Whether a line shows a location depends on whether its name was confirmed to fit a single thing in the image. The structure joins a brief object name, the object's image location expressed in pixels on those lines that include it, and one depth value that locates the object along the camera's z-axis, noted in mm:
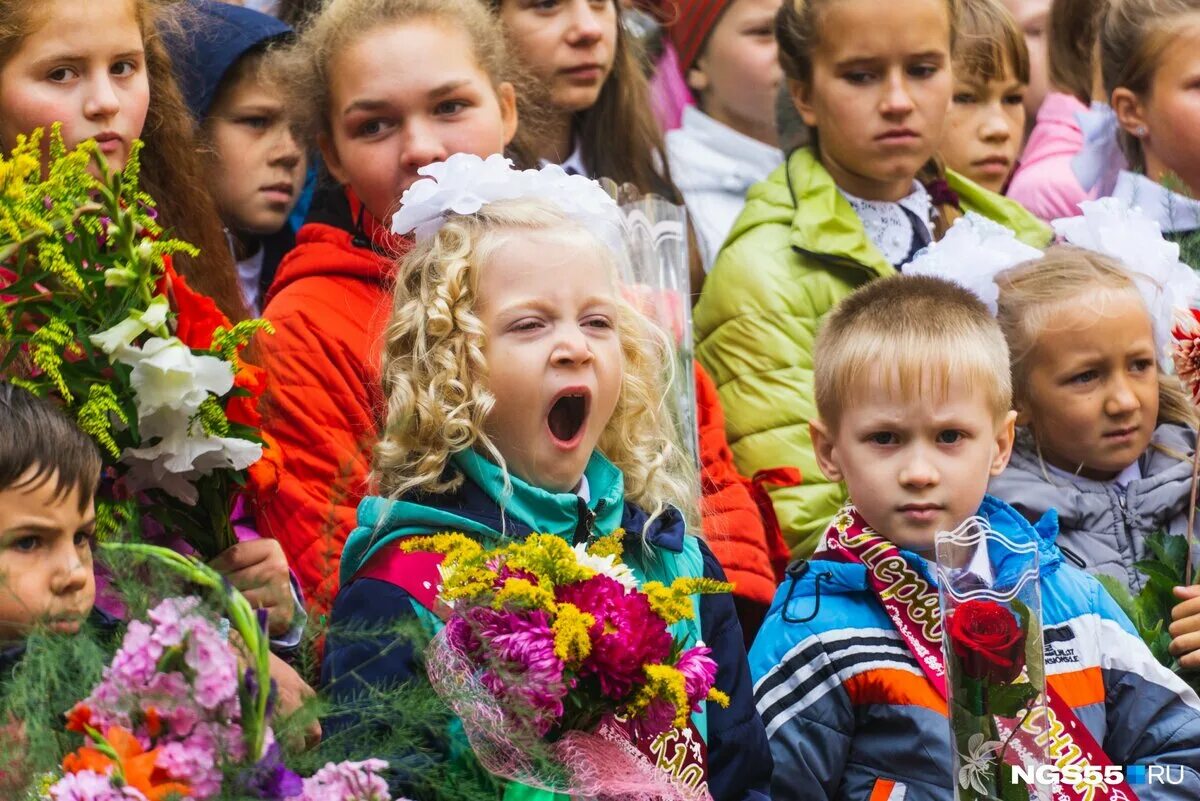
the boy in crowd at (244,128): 9734
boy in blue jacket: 7098
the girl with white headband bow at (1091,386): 8711
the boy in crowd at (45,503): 5535
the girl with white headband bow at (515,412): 6500
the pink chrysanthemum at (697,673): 5441
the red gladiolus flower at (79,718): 4363
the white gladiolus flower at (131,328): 5887
